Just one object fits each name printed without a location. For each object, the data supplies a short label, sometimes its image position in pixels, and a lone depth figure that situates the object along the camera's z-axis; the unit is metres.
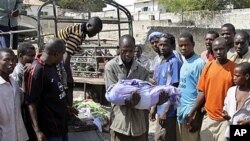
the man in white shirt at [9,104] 2.92
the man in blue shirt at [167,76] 3.92
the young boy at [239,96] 3.05
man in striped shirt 3.81
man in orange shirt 3.38
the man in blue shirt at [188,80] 3.74
